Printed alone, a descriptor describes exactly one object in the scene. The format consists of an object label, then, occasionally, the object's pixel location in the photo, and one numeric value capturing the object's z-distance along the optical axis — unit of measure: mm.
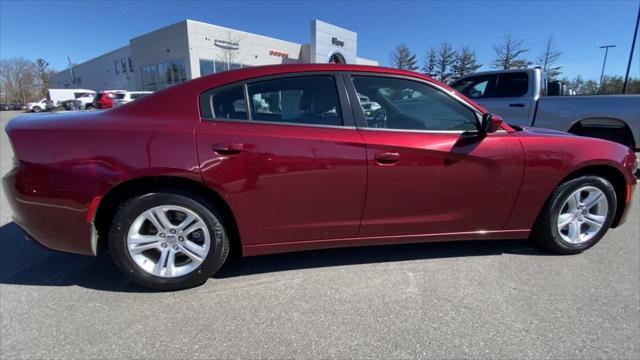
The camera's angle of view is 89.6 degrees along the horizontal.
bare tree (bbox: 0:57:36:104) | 74562
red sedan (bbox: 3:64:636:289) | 2066
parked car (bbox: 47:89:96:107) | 37312
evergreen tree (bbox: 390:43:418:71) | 49406
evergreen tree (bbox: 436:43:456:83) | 44250
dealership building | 27281
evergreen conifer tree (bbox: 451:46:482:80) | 43031
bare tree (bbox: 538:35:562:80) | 37047
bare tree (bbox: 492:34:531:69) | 35656
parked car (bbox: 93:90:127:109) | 17027
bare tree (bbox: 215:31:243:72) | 28666
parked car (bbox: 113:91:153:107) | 20188
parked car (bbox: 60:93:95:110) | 28938
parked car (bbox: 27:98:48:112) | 41744
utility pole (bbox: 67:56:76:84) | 57453
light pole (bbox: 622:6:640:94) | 18034
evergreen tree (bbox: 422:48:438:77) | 45316
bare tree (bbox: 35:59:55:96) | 74062
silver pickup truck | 4902
